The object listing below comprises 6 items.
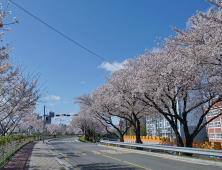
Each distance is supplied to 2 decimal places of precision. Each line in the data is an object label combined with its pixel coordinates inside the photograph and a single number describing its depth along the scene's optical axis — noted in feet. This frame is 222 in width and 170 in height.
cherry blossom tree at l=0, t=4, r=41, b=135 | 36.81
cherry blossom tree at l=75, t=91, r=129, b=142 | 92.22
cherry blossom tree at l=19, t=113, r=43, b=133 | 210.26
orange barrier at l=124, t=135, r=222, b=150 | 55.00
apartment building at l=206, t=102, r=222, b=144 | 163.03
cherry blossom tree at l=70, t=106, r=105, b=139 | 181.57
